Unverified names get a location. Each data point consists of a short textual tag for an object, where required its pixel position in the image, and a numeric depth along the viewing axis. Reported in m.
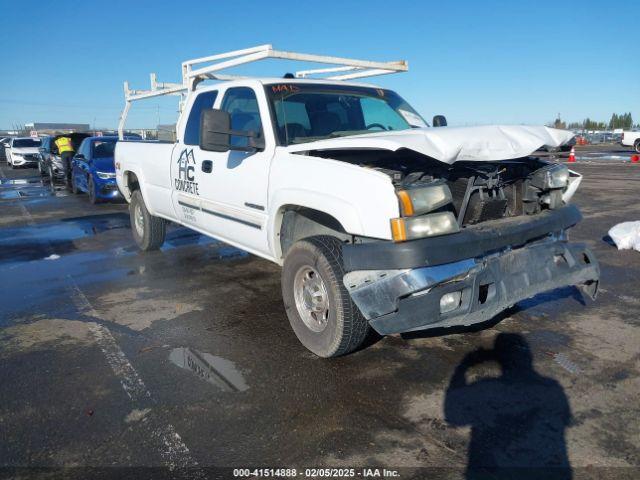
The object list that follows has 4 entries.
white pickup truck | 3.13
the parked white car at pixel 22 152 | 26.91
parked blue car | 12.45
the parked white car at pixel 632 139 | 28.62
